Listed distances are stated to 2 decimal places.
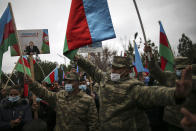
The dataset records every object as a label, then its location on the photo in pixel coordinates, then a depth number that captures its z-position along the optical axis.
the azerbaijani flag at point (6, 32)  2.67
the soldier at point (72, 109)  2.42
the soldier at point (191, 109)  0.87
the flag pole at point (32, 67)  2.80
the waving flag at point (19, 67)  4.58
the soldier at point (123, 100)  1.85
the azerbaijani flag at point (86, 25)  2.46
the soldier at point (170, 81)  2.53
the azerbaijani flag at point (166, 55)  3.06
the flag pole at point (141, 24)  2.24
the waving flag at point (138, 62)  6.07
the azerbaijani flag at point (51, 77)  6.15
